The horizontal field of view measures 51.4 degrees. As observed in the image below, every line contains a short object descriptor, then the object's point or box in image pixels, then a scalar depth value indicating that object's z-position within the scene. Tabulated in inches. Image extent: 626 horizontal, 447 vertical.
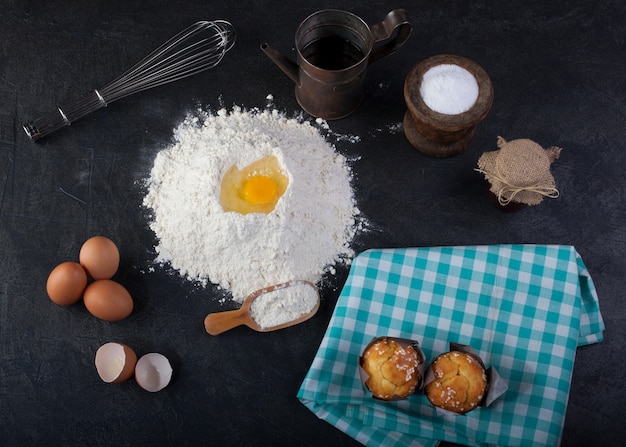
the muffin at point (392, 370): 67.1
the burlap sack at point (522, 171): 72.5
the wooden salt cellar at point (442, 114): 72.7
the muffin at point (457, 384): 67.5
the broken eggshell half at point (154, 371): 76.2
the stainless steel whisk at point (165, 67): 84.0
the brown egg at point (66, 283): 74.7
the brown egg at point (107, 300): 75.0
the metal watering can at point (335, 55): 74.4
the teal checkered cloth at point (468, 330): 73.7
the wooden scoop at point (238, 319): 76.4
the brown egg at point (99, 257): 76.0
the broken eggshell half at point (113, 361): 75.3
